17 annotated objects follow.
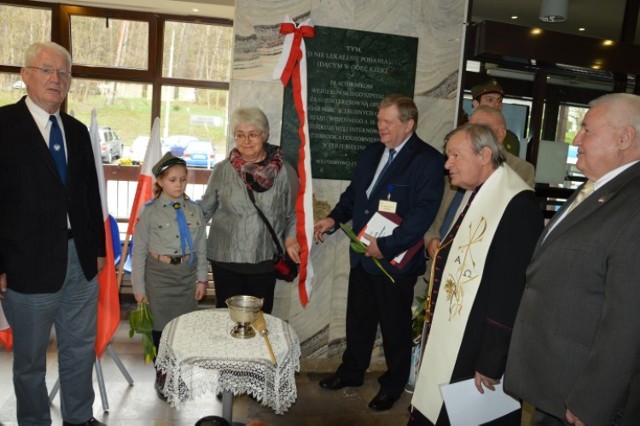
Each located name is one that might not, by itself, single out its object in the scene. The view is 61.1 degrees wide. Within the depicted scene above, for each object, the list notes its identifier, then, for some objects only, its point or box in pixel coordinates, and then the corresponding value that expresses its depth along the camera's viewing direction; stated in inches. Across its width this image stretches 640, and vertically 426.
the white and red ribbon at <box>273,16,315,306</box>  125.6
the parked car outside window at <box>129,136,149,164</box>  208.8
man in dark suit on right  58.5
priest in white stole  76.0
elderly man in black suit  89.5
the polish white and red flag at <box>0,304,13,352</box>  105.3
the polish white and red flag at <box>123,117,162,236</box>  127.9
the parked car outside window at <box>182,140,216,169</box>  212.8
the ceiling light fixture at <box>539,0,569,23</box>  164.4
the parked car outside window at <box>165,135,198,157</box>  210.7
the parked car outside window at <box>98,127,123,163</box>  204.5
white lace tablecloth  81.1
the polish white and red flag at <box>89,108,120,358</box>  112.2
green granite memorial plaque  131.3
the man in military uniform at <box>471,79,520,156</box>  131.3
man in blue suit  114.1
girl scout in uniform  114.2
